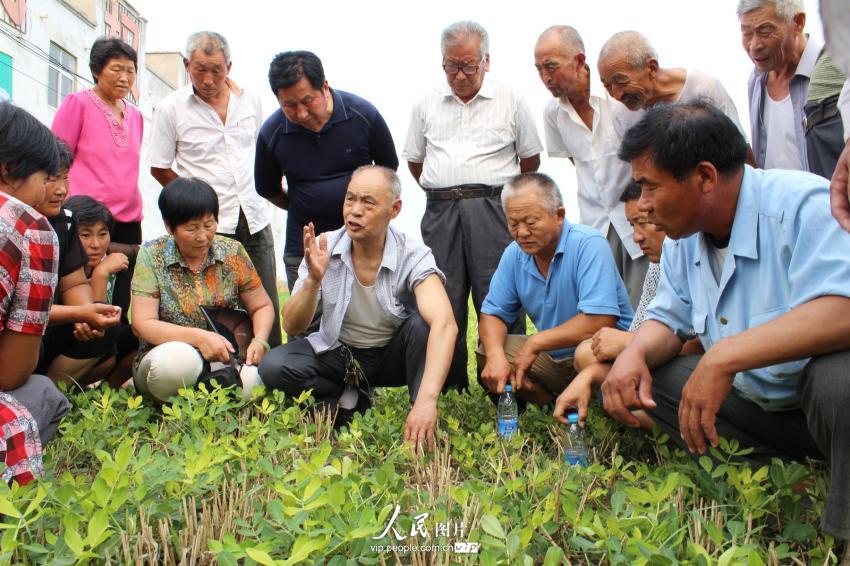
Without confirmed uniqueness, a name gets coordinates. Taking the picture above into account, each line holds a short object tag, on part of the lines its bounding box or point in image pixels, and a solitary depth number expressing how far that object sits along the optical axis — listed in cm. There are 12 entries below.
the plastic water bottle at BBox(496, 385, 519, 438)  396
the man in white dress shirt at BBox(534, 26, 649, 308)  502
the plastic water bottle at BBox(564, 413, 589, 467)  351
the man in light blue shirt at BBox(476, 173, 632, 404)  434
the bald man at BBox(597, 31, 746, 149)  455
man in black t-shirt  519
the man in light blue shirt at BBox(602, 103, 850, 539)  256
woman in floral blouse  447
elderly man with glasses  530
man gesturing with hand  439
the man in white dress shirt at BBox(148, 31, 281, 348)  561
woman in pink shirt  554
